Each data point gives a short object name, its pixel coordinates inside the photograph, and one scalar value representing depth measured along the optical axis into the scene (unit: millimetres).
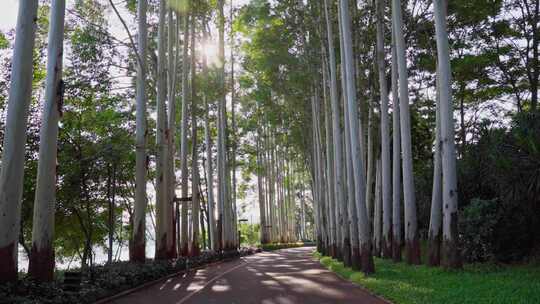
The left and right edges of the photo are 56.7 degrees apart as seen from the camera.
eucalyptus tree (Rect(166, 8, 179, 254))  19594
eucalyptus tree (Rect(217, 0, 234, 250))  28250
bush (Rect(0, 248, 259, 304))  8500
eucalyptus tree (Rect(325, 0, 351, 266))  17344
